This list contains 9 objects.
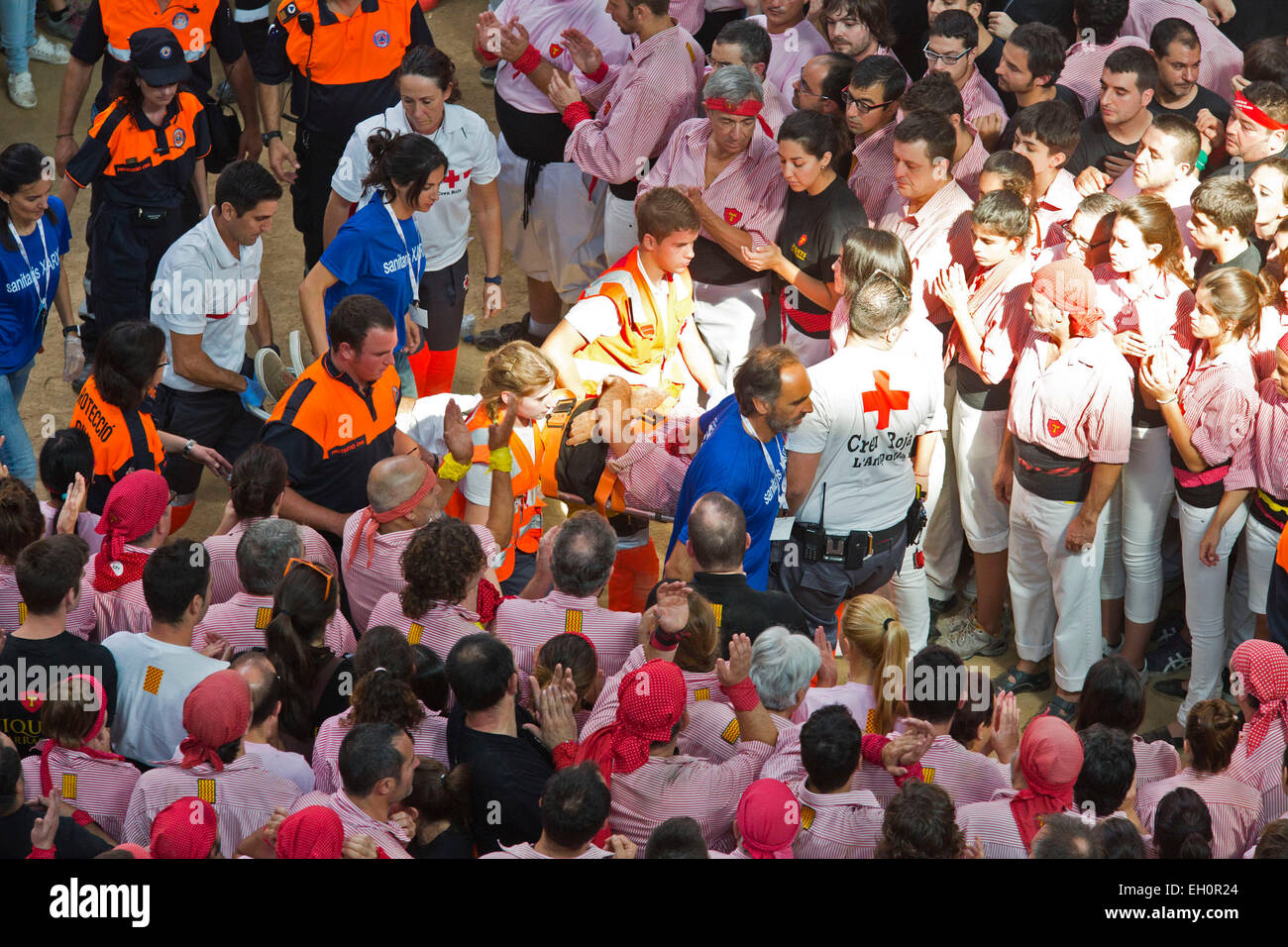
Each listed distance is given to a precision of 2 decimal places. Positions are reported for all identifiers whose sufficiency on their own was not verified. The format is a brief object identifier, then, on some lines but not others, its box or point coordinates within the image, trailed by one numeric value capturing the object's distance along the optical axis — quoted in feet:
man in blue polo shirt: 28.40
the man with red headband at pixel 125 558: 27.02
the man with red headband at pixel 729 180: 35.55
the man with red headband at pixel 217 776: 22.12
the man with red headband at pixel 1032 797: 22.18
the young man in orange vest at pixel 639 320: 32.94
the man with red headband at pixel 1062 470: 30.35
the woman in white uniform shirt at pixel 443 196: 36.11
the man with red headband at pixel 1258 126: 34.42
